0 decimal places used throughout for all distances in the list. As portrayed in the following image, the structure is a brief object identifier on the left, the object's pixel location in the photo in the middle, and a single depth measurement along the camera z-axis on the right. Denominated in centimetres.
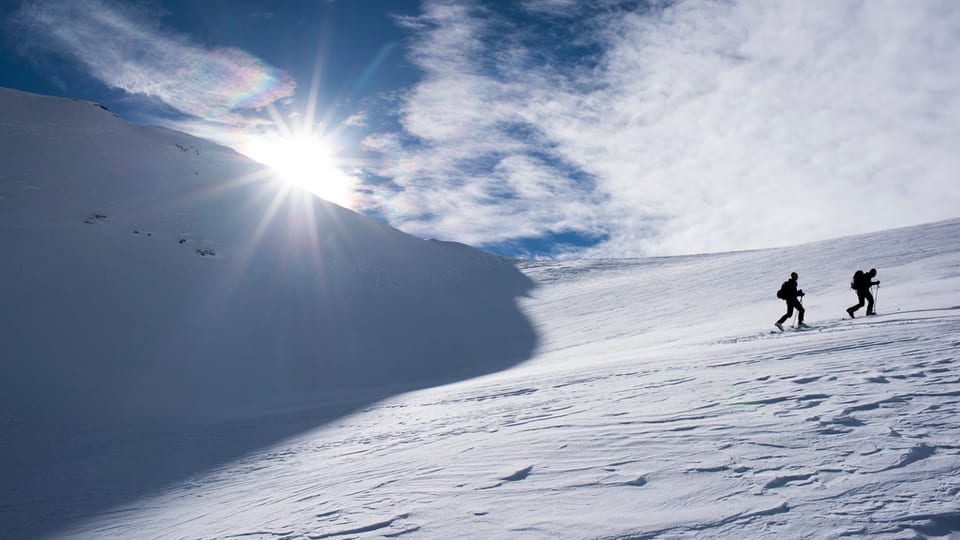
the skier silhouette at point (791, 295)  1312
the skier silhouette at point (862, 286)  1293
